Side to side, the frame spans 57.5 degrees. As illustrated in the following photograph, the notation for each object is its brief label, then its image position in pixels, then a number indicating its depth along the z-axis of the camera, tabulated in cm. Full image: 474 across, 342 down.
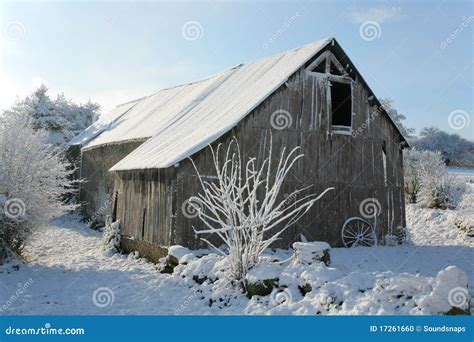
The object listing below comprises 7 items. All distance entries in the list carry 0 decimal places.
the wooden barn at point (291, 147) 1133
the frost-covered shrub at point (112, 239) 1366
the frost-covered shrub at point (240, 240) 789
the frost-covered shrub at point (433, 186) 2036
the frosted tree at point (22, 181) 1080
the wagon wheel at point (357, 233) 1338
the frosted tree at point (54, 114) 3038
